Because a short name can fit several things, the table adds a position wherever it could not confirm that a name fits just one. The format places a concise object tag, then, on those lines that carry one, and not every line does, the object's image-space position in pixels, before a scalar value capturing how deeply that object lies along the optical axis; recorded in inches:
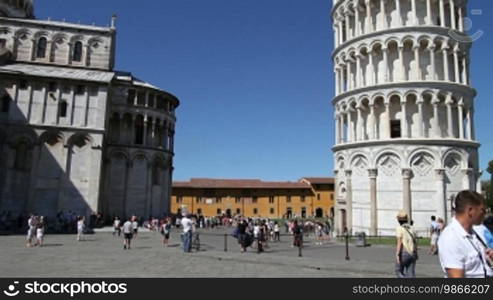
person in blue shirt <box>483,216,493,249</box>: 209.3
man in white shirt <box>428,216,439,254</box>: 676.1
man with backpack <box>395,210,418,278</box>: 330.6
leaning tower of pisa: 1050.7
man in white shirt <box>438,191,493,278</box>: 136.9
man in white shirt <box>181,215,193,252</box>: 676.7
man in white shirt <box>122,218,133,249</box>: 713.6
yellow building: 2790.4
